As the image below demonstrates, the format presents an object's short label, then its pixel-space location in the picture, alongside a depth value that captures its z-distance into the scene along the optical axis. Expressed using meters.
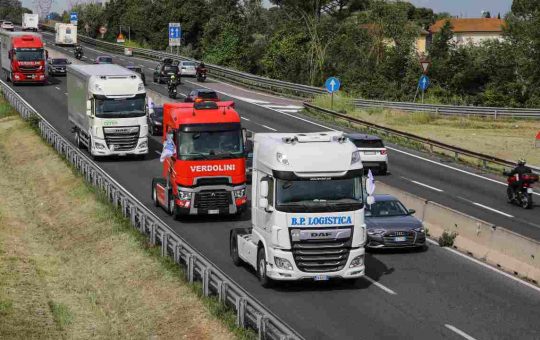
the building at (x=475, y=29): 164.88
